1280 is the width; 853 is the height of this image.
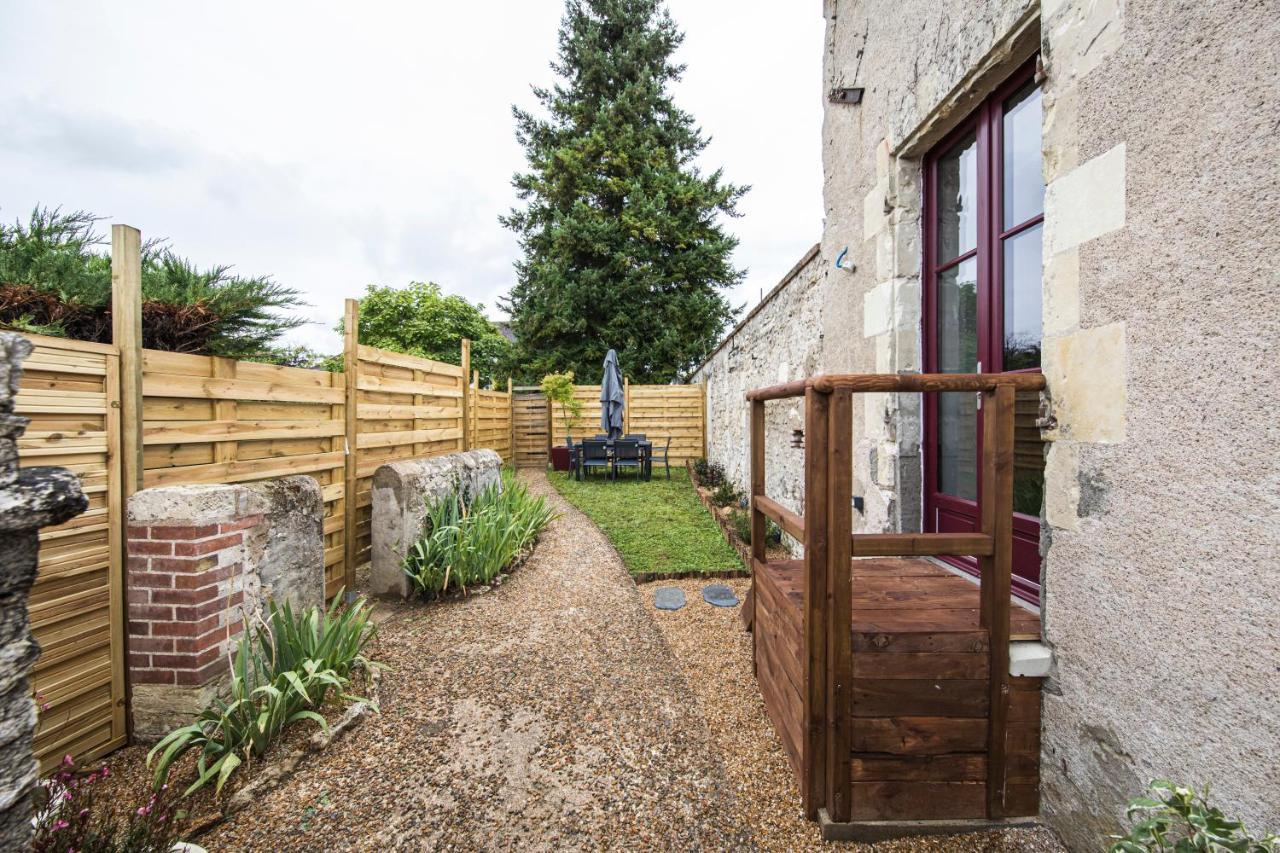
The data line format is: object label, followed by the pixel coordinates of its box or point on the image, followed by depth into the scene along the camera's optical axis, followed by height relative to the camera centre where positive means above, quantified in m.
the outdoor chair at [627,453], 9.44 -0.56
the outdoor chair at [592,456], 9.59 -0.60
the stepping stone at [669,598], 3.83 -1.37
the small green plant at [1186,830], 1.06 -0.90
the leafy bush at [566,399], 12.26 +0.63
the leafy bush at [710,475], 8.72 -0.92
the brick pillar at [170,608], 2.14 -0.79
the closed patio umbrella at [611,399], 10.34 +0.53
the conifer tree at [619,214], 15.70 +6.78
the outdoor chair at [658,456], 10.53 -0.70
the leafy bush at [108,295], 1.94 +0.60
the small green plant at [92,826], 1.31 -1.13
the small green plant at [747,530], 5.14 -1.12
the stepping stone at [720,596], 3.83 -1.35
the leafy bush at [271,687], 1.96 -1.17
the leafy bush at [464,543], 3.78 -0.97
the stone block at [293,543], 2.53 -0.64
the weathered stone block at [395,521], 3.79 -0.73
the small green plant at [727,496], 6.90 -1.01
